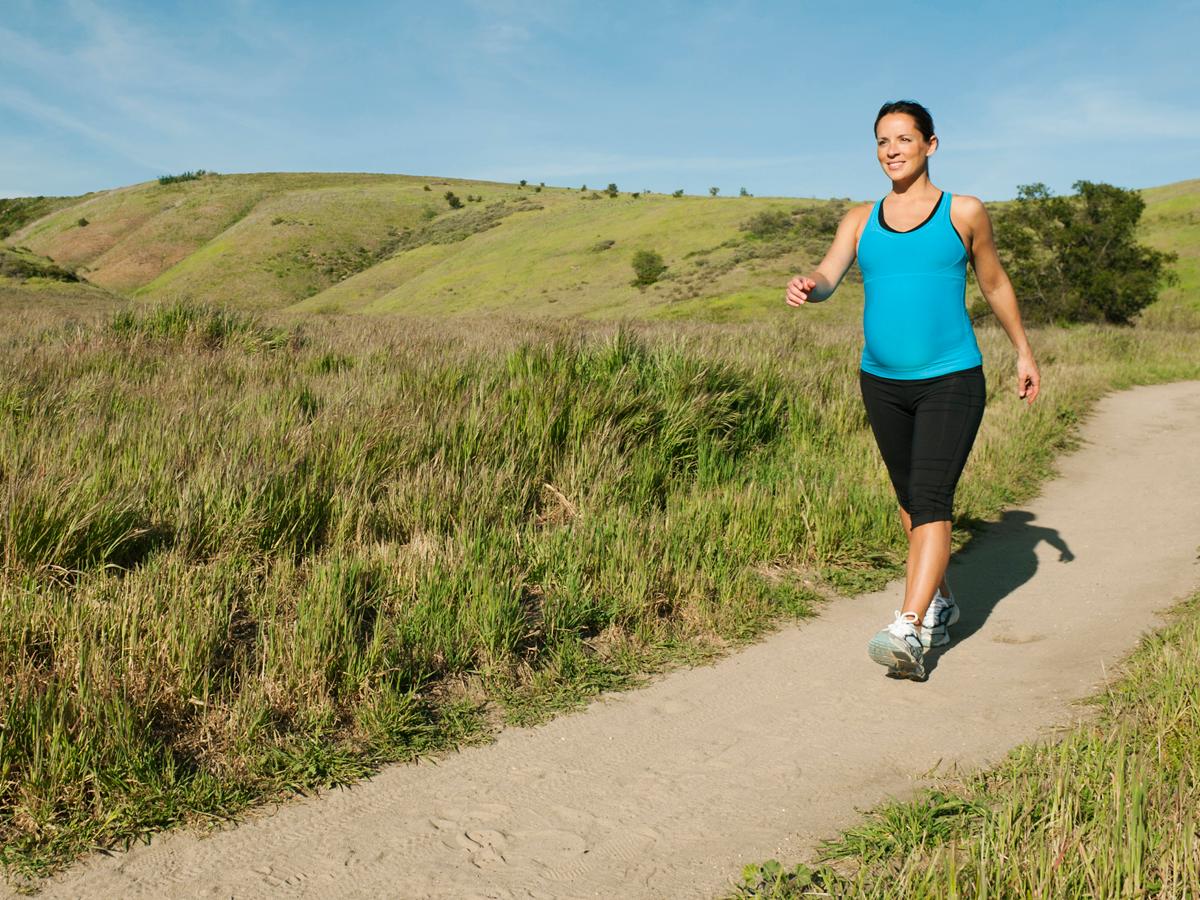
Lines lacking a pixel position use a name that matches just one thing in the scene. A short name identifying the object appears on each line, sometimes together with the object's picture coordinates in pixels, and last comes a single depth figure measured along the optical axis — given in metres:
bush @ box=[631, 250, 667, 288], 46.47
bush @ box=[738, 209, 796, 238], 50.41
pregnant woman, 4.01
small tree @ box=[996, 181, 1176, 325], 28.39
